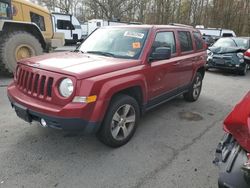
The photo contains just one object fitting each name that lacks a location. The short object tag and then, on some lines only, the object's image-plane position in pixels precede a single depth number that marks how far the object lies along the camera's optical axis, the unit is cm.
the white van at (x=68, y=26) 1538
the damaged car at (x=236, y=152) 153
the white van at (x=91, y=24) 1784
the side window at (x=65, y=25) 1542
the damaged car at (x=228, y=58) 792
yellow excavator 545
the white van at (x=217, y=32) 1720
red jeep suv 227
